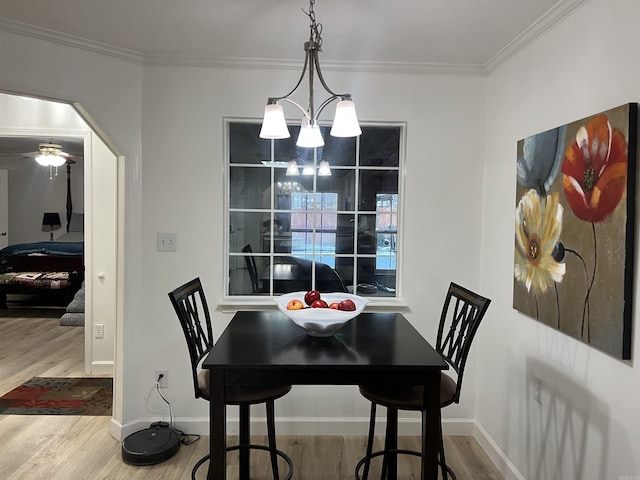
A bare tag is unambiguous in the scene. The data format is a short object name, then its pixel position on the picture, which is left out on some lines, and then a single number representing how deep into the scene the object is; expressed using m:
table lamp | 7.96
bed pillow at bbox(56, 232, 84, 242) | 7.76
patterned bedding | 5.86
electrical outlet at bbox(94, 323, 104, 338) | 3.77
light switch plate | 2.68
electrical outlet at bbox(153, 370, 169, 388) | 2.72
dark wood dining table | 1.58
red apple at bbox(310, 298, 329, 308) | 1.96
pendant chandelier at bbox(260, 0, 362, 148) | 1.69
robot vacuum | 2.39
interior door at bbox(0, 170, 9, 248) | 7.75
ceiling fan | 5.47
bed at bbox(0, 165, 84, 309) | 5.89
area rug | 3.02
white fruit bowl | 1.82
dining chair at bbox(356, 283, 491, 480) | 1.83
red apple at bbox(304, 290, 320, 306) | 2.03
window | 2.83
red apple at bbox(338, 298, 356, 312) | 1.91
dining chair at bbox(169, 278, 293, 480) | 1.86
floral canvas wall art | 1.47
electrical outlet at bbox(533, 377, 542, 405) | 2.05
